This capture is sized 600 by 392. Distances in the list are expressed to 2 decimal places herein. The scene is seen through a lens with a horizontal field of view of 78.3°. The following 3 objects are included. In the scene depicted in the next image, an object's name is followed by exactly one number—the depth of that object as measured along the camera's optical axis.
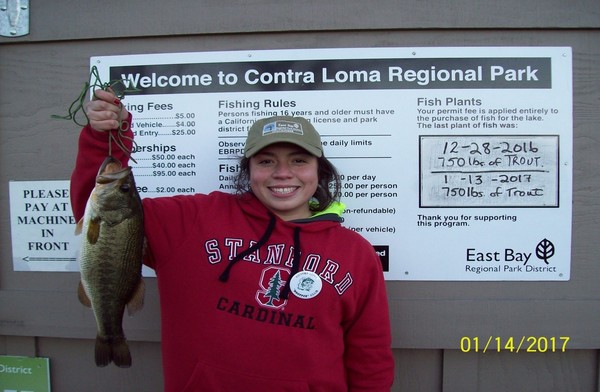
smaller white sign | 1.89
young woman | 1.32
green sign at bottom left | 1.96
